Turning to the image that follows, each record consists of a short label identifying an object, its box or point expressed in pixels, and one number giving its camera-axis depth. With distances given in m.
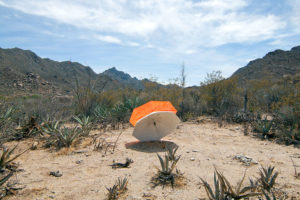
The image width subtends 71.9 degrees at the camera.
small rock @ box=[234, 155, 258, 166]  4.01
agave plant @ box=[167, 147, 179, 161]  3.84
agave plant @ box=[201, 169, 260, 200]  2.42
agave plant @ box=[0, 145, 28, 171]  3.24
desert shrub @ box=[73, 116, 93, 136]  5.71
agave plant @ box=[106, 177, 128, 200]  2.67
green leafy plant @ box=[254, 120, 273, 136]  6.16
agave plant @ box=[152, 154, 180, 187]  3.19
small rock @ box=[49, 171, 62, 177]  3.40
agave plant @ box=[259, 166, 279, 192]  2.88
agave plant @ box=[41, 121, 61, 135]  5.04
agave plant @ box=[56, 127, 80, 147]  4.88
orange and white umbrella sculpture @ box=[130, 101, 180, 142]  4.96
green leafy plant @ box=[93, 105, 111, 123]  7.77
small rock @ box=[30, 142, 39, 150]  4.75
